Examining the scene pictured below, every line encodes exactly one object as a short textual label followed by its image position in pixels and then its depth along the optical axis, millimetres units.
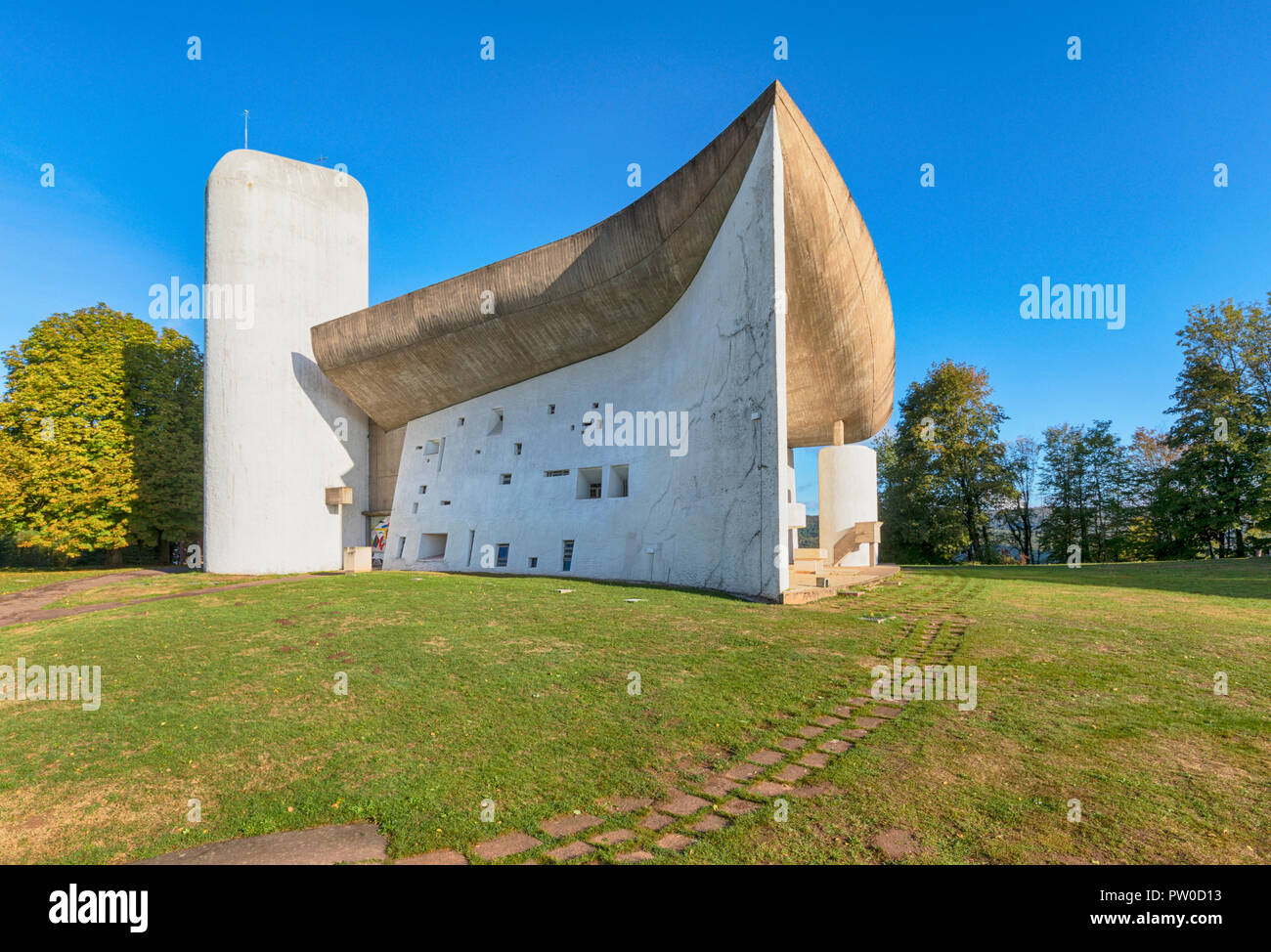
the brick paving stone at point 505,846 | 3230
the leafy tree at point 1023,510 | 34894
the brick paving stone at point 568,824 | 3500
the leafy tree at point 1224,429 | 25047
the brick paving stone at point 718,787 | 4043
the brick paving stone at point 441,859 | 3178
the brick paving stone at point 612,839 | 3354
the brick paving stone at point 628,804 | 3793
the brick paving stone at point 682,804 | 3771
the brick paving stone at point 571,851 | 3217
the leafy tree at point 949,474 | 32562
